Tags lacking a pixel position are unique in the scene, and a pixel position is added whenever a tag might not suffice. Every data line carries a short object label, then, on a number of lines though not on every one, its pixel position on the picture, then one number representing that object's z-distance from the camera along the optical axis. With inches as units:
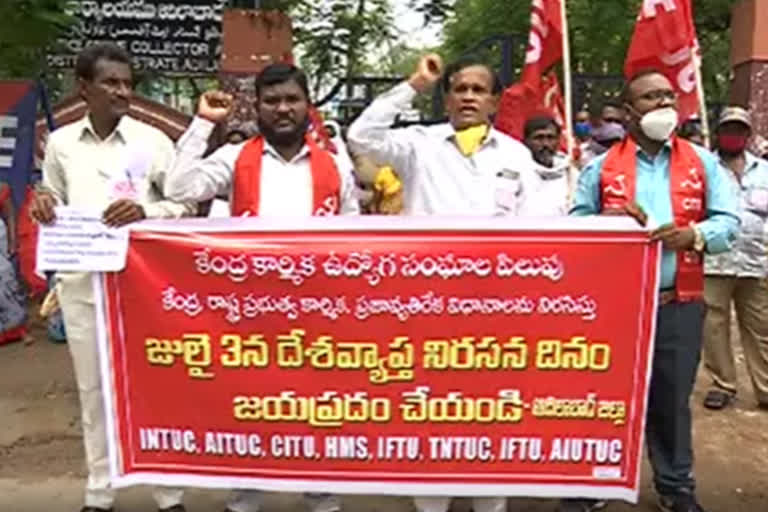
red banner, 145.6
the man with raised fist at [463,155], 150.3
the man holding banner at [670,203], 153.3
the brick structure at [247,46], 313.4
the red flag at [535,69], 223.0
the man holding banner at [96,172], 152.6
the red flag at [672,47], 231.5
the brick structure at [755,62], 284.0
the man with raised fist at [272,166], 149.1
